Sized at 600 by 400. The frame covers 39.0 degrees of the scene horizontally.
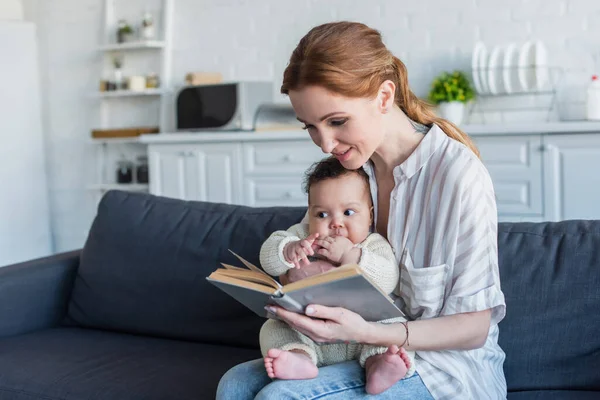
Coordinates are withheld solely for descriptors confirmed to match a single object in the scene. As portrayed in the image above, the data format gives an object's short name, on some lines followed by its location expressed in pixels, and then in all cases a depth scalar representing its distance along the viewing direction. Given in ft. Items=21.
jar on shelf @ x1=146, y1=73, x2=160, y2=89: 17.63
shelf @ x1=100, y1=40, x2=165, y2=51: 17.30
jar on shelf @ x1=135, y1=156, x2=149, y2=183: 17.40
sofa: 6.12
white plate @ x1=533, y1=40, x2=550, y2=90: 13.50
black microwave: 15.28
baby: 5.00
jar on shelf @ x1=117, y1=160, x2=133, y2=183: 17.80
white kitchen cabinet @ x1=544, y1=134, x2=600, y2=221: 12.12
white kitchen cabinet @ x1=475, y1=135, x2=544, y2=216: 12.55
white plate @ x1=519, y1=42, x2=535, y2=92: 13.60
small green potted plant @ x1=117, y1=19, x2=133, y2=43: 17.62
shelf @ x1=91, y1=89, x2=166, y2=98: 17.39
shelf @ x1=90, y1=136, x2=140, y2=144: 17.44
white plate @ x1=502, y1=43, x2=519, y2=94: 13.62
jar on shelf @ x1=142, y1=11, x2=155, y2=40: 17.39
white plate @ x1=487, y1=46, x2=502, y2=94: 13.75
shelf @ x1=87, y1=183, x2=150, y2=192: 17.40
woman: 4.99
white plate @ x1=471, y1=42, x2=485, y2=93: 13.88
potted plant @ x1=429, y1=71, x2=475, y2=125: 14.06
